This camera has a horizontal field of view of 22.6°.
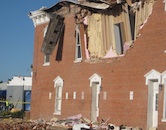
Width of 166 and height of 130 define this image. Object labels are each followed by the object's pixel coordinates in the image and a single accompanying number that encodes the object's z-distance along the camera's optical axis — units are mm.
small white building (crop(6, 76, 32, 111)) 55697
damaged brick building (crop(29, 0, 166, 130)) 22062
